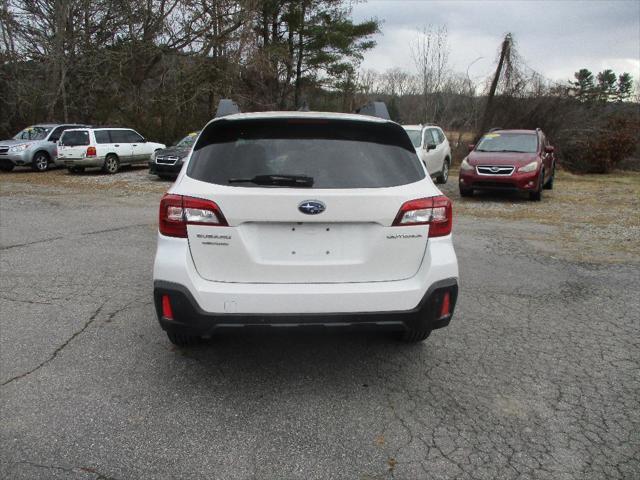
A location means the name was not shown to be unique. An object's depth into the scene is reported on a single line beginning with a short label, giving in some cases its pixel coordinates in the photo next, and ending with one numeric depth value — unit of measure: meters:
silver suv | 20.08
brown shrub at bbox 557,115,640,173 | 22.06
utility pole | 25.38
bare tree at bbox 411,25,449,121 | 31.42
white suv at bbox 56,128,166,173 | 19.22
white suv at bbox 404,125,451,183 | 14.72
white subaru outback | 3.02
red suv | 12.36
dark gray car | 17.47
